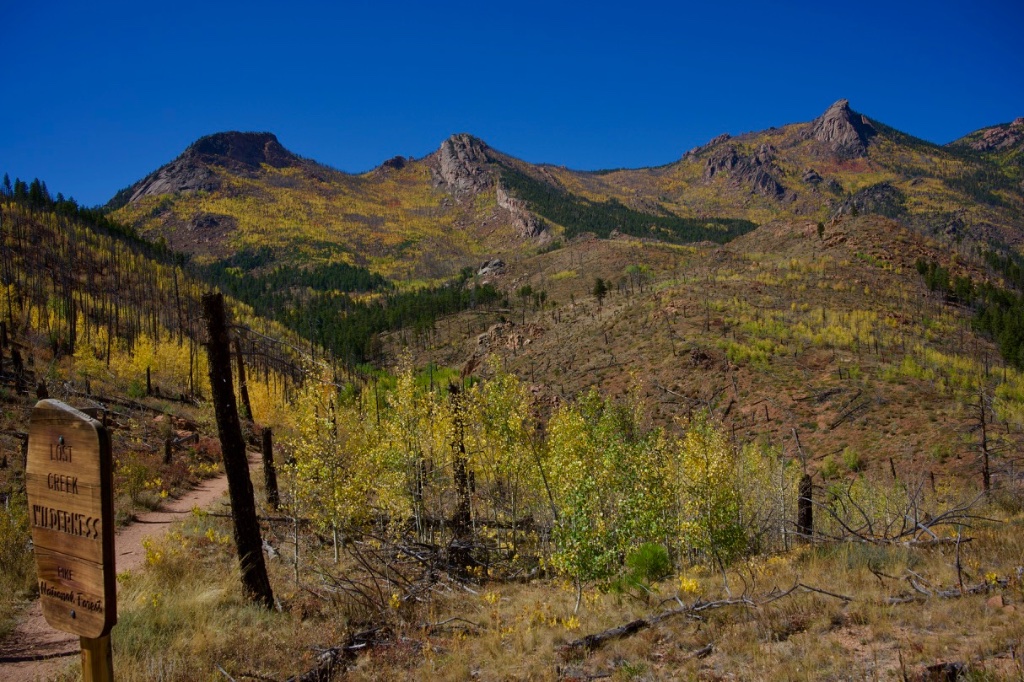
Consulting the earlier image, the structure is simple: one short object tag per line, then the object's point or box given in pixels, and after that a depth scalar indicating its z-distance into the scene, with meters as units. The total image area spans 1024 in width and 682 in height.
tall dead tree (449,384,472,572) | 15.30
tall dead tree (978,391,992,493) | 23.39
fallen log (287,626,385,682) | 7.25
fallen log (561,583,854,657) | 7.87
